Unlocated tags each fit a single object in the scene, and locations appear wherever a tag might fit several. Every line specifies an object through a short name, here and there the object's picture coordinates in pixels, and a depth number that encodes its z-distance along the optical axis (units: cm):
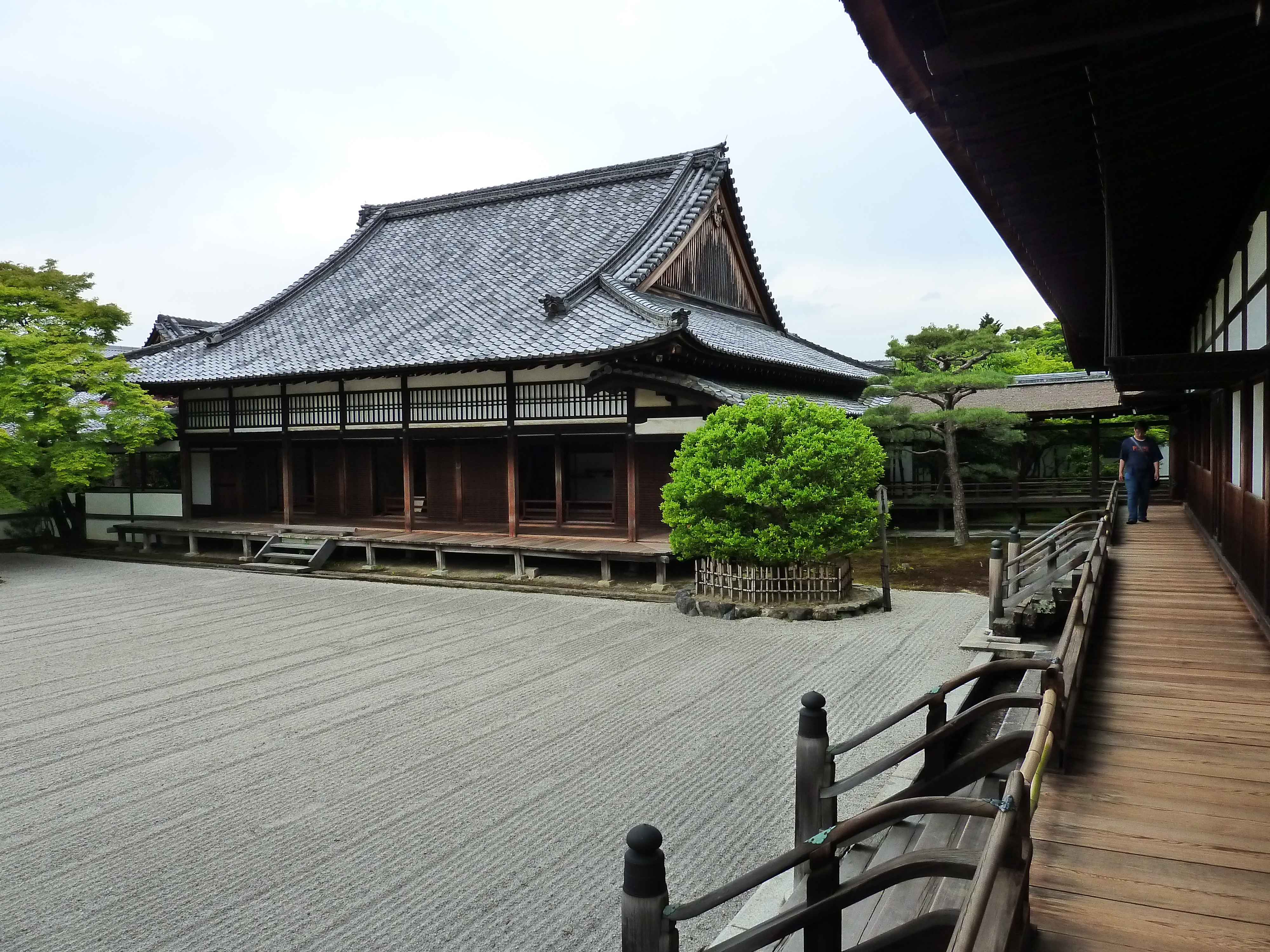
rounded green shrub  1238
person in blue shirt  1252
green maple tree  1877
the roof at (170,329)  2947
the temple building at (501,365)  1634
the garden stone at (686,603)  1321
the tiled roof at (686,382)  1480
